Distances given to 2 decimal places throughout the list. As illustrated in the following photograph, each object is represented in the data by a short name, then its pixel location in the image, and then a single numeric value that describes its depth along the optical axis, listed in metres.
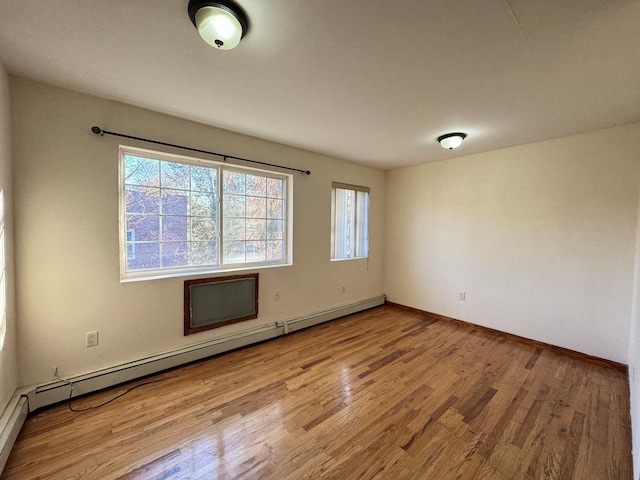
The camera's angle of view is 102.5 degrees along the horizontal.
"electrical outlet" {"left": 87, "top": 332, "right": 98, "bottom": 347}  2.06
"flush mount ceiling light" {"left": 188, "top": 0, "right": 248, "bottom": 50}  1.17
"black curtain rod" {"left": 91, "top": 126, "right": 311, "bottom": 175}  2.04
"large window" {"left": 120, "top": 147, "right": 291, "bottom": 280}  2.30
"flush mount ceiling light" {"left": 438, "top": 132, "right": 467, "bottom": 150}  2.72
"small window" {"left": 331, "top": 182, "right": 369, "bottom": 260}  3.94
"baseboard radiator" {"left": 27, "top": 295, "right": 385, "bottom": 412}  1.90
